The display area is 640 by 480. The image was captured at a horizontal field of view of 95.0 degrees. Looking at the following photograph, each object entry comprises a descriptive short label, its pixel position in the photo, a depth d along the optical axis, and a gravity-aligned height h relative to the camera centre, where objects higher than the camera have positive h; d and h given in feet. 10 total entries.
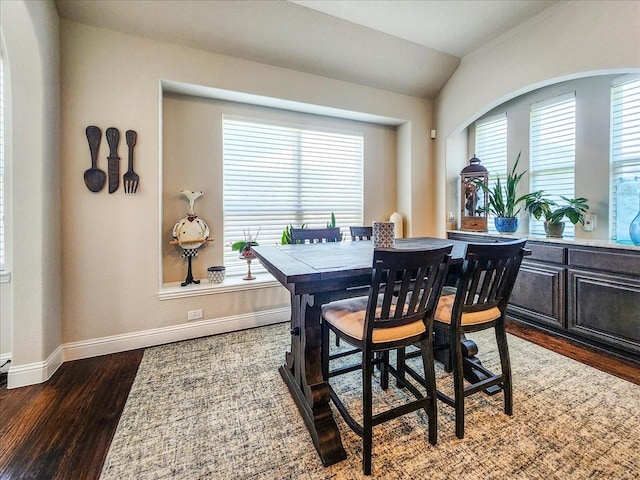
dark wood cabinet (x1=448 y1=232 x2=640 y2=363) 7.64 -1.72
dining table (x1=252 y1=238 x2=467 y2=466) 4.73 -1.38
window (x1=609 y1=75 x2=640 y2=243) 8.81 +2.52
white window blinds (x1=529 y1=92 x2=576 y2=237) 10.43 +3.21
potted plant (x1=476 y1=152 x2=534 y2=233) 11.23 +1.22
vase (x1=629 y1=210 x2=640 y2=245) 7.93 +0.14
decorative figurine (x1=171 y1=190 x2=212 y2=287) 9.68 +0.05
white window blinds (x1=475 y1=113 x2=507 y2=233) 12.66 +3.99
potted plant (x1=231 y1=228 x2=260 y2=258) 10.35 -0.44
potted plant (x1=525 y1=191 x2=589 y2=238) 9.39 +0.78
